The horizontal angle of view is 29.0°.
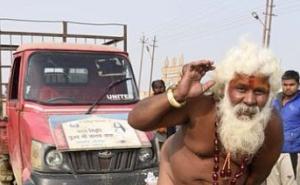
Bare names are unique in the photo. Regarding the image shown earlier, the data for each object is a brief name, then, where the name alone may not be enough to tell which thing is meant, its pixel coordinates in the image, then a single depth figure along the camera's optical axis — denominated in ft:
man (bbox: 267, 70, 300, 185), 19.39
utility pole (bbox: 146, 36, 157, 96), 187.32
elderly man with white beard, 8.57
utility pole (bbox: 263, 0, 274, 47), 114.91
